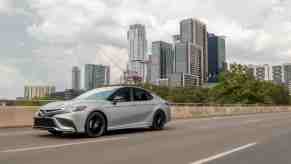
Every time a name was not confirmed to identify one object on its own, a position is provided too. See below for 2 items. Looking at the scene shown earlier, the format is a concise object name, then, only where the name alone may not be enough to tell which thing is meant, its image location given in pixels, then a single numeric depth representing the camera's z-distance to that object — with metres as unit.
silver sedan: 10.29
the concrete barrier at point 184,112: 15.34
